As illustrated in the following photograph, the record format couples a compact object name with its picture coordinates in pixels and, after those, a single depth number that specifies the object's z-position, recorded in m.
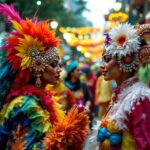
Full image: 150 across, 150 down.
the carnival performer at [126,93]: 3.54
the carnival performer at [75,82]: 9.34
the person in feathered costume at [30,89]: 3.92
